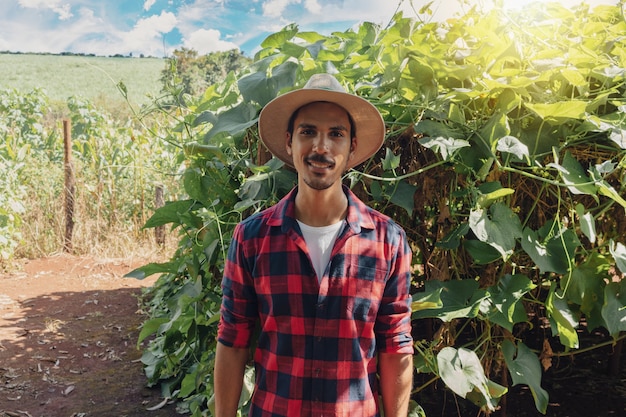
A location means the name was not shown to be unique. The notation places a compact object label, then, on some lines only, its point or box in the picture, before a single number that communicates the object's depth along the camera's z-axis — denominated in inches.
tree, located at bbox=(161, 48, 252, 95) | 1053.8
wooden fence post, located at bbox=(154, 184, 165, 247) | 282.5
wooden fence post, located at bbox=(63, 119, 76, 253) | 286.2
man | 60.5
